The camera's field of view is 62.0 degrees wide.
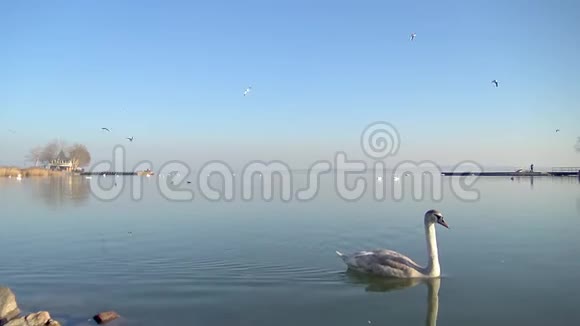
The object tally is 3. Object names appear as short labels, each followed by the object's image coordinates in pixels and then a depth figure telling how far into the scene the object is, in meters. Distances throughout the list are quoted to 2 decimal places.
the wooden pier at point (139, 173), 143.20
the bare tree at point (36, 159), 127.50
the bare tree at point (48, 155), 129.96
